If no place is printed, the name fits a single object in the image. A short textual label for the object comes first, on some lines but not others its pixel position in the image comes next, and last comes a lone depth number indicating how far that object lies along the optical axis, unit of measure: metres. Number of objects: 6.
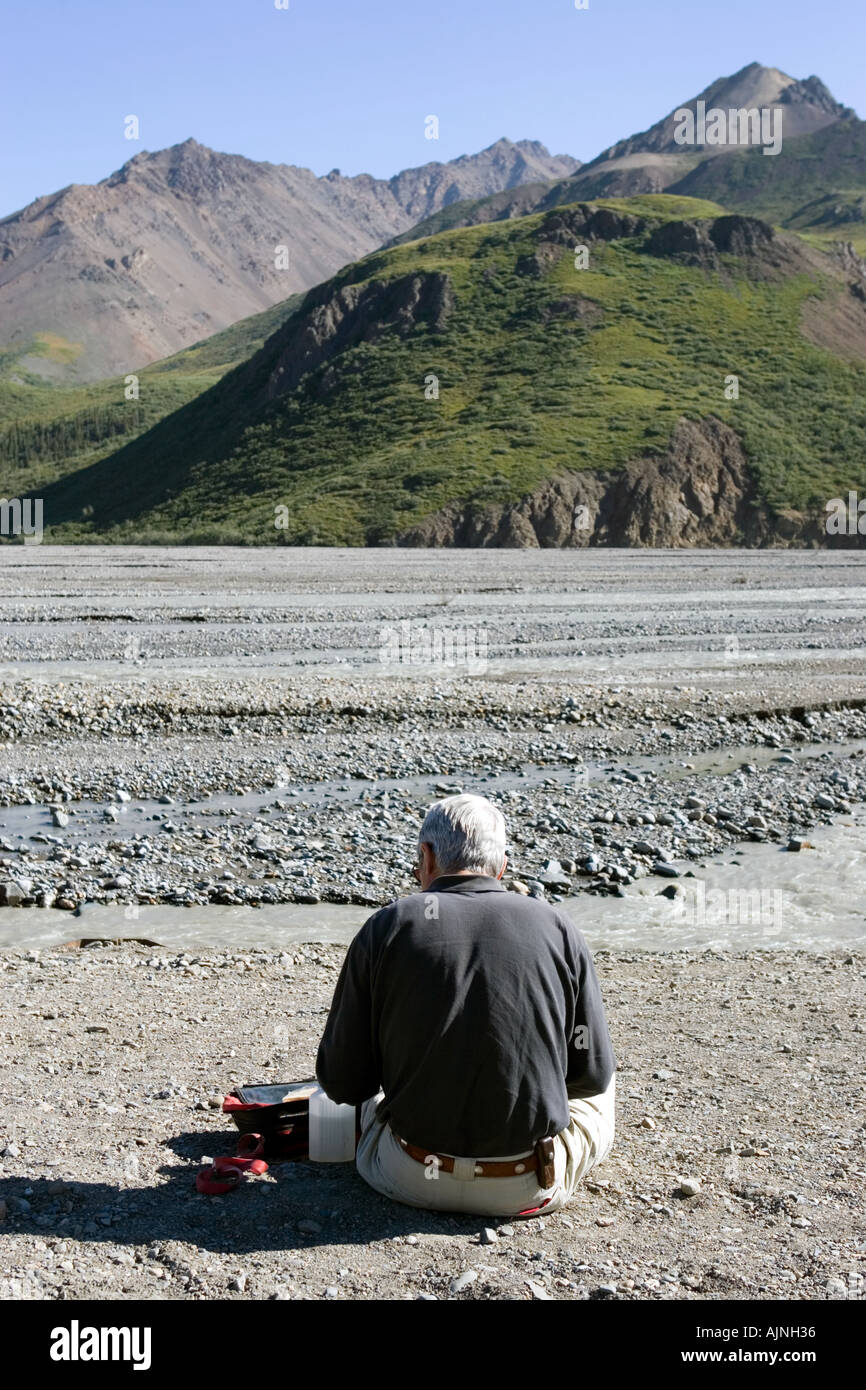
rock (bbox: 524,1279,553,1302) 4.09
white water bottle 5.04
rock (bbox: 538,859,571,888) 11.16
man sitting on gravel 4.31
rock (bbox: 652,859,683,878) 11.63
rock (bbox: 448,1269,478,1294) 4.14
